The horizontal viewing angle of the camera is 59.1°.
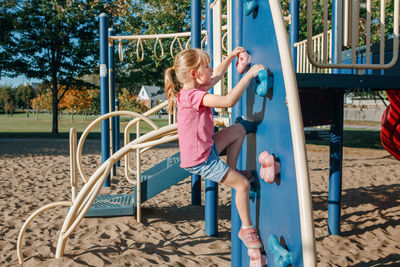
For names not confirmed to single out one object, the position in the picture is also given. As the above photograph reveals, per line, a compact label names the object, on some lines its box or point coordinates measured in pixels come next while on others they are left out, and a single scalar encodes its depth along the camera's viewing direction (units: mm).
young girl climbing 1734
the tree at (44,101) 41625
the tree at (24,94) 58681
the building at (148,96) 69688
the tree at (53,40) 17969
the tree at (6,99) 52066
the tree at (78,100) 32719
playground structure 1186
